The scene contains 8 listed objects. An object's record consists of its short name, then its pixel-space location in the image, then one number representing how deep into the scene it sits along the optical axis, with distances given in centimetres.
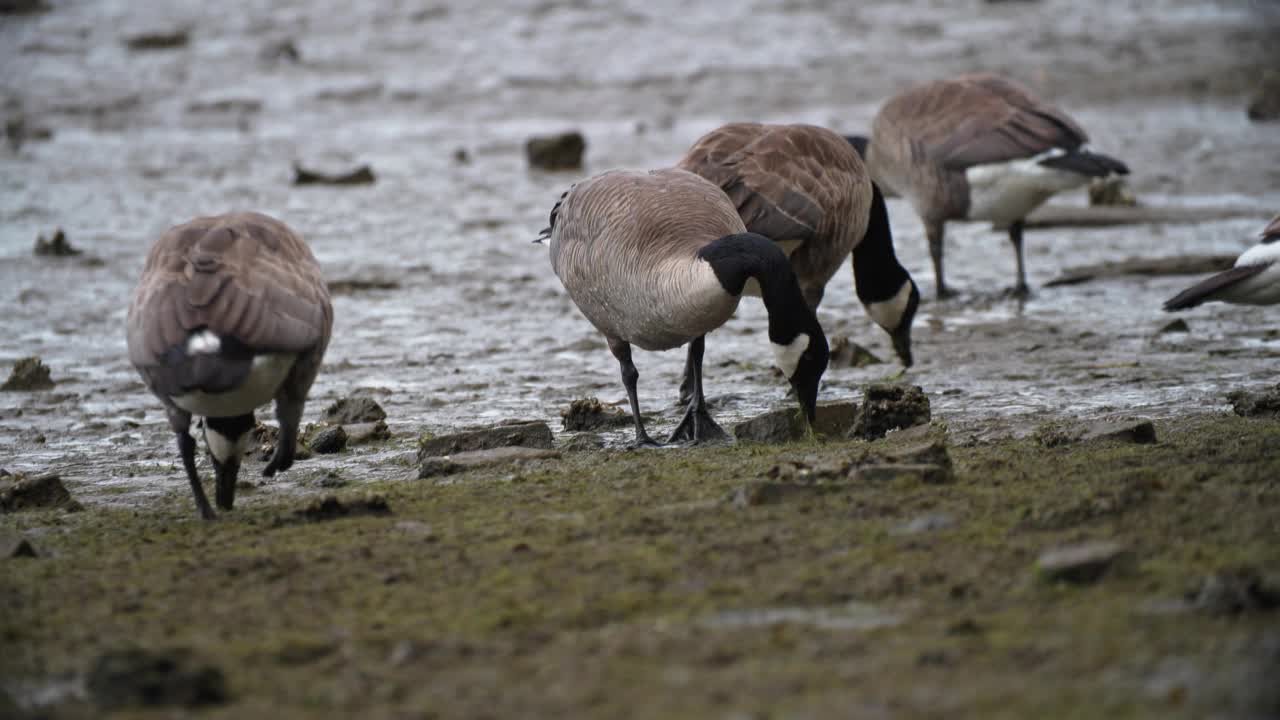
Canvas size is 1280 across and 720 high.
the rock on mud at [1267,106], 3350
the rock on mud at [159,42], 5812
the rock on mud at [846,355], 1723
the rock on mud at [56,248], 2497
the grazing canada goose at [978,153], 2102
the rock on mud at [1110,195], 2616
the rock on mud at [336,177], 3194
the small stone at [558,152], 3300
